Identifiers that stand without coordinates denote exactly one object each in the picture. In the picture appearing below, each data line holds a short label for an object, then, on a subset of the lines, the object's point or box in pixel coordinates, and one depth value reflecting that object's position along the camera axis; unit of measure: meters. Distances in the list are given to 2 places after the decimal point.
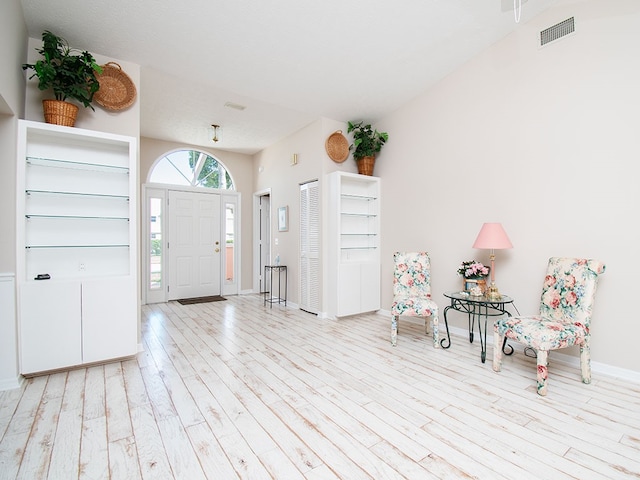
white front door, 5.92
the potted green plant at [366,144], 4.64
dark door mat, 5.71
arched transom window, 5.91
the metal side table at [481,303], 2.97
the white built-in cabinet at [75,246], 2.56
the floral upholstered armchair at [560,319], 2.38
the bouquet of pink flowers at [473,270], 3.27
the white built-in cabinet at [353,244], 4.51
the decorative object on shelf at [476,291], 3.18
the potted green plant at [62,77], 2.57
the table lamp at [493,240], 3.06
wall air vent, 2.88
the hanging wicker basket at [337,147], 4.69
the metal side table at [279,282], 5.55
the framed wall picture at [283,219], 5.49
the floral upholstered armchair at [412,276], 3.85
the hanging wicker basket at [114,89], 3.01
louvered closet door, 4.80
